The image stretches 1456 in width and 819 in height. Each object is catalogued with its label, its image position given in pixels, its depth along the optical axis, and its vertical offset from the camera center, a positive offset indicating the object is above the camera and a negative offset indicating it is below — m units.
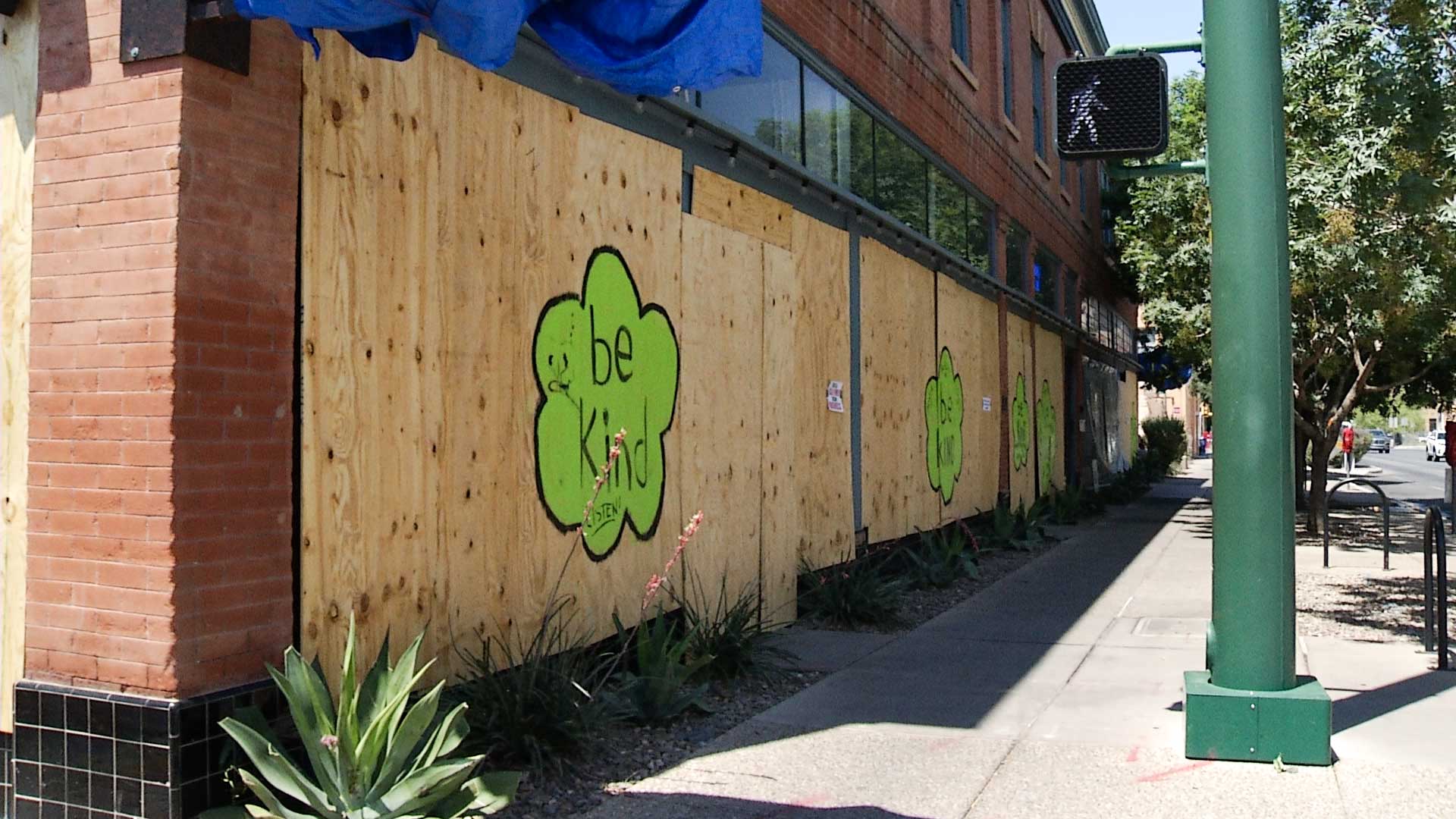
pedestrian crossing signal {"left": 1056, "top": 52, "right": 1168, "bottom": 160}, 6.62 +1.79
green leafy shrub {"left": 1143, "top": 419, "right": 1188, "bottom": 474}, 37.75 -0.01
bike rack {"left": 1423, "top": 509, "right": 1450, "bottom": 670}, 7.75 -1.00
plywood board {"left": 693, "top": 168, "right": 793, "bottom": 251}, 8.66 +1.73
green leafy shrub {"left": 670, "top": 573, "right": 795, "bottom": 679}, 7.49 -1.21
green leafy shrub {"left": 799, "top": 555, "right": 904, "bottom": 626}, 9.81 -1.24
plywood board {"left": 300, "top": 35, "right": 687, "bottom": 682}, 5.14 +0.48
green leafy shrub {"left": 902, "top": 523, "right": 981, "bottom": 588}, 11.98 -1.19
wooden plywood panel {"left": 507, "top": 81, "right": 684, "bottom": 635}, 6.50 +1.11
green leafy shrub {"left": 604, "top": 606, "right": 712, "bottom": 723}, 6.45 -1.25
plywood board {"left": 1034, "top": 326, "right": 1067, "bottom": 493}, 20.33 +0.47
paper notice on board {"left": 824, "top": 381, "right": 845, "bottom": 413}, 10.63 +0.40
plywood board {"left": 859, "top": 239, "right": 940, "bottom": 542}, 11.75 +0.55
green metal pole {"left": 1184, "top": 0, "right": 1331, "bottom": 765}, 5.87 +0.19
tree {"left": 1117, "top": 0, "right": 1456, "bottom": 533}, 8.88 +2.12
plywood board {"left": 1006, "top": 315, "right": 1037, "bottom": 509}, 17.89 +0.65
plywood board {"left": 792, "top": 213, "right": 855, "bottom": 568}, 10.05 +0.47
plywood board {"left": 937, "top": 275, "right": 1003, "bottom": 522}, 14.70 +0.77
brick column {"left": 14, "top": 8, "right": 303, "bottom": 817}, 4.43 +0.12
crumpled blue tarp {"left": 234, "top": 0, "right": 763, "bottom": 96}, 4.88 +1.60
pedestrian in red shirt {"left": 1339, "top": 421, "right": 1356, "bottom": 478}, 34.12 -0.02
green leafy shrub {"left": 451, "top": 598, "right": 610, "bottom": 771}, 5.48 -1.19
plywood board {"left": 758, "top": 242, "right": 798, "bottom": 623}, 9.43 -0.06
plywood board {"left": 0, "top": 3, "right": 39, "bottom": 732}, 4.80 +0.49
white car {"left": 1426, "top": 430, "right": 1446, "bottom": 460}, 58.47 -0.38
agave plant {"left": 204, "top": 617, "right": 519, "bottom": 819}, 4.31 -1.12
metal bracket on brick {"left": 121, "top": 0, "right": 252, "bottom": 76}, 4.44 +1.51
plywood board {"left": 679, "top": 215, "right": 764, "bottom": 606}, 8.27 +0.28
